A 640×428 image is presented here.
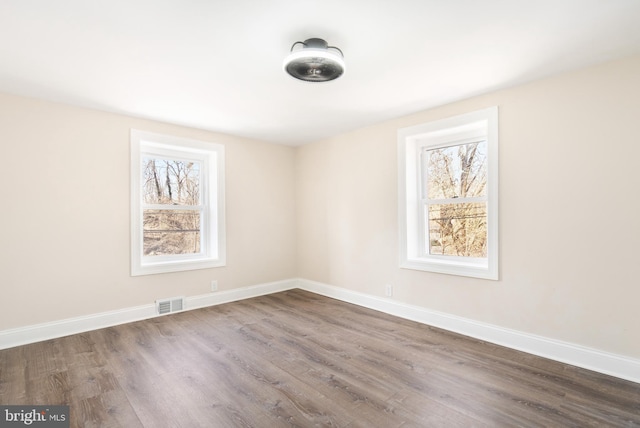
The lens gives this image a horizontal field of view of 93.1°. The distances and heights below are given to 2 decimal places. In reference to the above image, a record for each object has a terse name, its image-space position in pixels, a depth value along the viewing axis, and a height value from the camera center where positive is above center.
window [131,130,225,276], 3.63 +0.15
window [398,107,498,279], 2.99 +0.21
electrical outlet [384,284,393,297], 3.79 -0.96
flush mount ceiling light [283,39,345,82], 2.06 +1.08
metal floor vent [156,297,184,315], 3.72 -1.13
